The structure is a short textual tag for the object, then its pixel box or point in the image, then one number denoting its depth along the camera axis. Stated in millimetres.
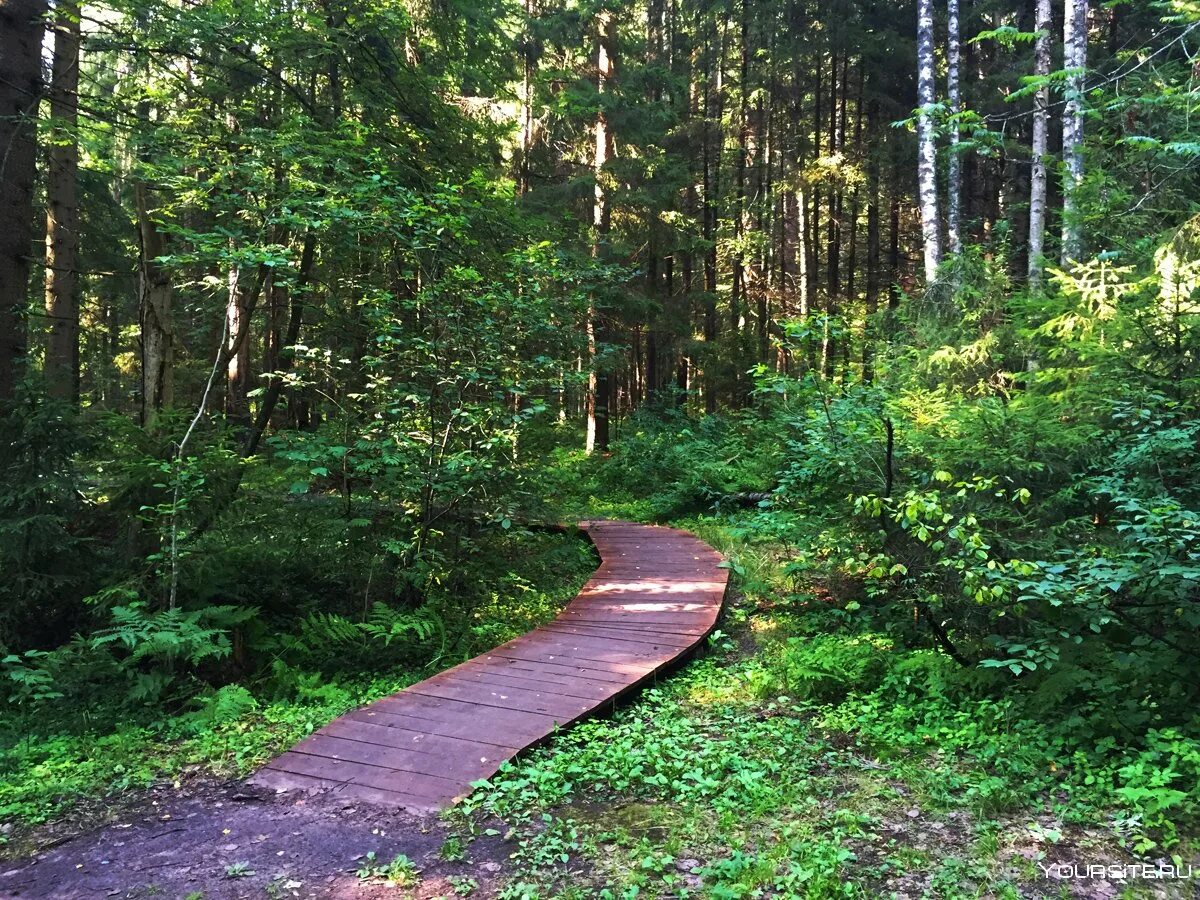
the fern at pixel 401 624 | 5965
